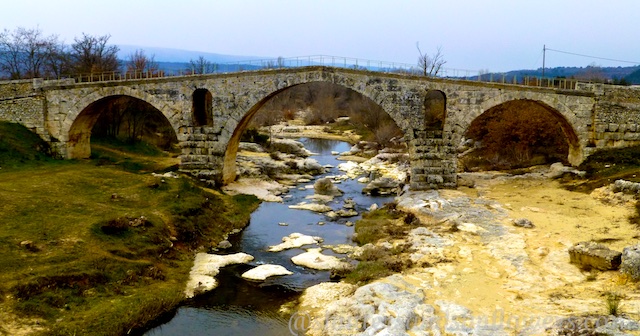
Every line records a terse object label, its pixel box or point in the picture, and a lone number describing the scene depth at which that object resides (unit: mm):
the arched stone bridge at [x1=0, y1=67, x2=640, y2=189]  29250
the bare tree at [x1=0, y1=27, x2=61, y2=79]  43906
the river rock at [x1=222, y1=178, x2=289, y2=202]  31828
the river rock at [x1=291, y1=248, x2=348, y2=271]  19420
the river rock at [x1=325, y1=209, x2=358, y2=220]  27400
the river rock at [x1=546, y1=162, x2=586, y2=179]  28825
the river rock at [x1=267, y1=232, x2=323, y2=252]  22109
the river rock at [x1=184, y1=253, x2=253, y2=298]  17469
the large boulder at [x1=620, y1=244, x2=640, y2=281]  14133
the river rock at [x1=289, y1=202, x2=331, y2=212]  28953
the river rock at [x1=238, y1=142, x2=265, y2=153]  45372
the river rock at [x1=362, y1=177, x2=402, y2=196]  33531
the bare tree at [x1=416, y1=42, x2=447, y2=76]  58441
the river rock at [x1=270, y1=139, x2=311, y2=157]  49562
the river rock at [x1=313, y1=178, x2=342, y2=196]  33062
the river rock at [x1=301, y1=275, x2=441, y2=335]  12820
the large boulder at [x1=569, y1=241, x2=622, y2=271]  15078
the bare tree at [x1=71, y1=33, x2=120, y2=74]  40844
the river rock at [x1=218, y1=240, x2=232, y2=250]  22238
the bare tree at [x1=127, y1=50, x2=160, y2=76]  50562
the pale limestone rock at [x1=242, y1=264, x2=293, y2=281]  18484
